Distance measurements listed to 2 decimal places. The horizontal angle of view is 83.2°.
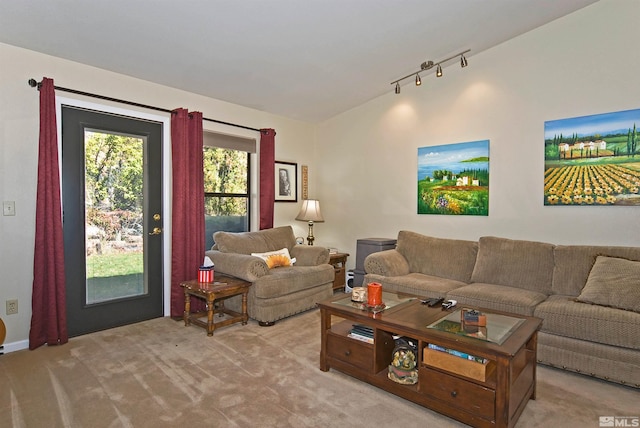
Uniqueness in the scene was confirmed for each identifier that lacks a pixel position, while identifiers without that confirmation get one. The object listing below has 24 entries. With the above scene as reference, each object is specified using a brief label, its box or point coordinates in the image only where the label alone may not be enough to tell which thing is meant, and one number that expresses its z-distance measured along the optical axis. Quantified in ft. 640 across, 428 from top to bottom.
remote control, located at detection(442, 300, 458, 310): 8.30
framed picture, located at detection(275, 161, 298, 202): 16.48
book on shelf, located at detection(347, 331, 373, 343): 7.79
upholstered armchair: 11.50
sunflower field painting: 10.17
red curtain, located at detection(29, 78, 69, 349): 9.49
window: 14.07
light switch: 9.30
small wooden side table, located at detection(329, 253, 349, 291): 15.79
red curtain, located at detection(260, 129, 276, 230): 15.40
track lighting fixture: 12.41
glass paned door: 10.52
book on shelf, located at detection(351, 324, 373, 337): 7.88
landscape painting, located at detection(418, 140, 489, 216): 12.94
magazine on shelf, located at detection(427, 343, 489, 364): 6.24
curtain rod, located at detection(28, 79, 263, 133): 9.59
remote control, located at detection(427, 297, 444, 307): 8.49
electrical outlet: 9.47
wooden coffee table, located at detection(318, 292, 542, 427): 6.02
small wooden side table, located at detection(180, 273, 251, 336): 10.66
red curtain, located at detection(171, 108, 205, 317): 12.25
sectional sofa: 7.90
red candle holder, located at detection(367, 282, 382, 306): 8.30
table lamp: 16.49
